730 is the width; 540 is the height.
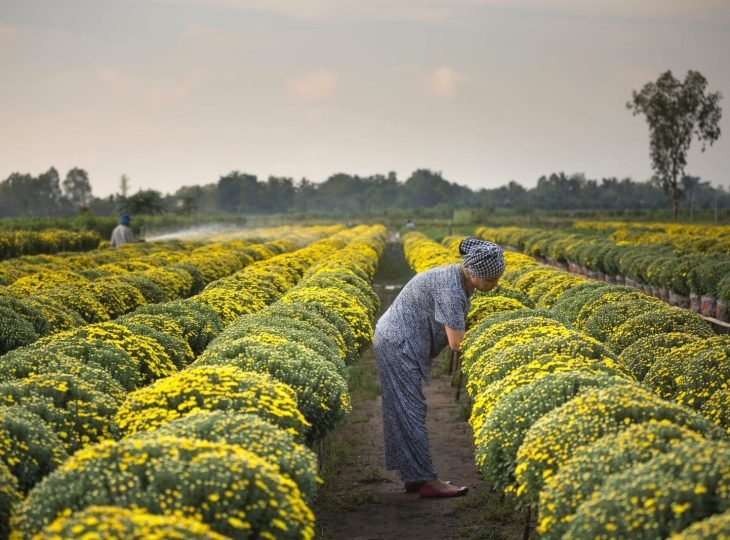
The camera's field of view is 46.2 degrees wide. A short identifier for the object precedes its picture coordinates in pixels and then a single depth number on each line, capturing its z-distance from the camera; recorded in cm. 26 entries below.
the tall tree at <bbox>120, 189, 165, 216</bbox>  7688
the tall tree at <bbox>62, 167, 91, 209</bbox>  15938
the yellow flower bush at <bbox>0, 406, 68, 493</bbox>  536
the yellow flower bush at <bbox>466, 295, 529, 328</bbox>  1139
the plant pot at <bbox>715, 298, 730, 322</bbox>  1764
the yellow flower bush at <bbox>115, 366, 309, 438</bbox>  599
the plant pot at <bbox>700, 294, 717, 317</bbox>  1850
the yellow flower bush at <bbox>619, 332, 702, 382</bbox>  877
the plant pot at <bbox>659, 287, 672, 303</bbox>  2088
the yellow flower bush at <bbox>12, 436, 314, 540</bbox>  428
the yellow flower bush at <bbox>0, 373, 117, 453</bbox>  612
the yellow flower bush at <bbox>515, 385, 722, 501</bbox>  535
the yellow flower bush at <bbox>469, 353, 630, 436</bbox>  708
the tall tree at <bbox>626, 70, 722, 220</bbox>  7588
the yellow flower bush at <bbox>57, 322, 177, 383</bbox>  859
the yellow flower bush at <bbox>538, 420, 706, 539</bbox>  478
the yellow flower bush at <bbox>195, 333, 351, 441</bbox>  730
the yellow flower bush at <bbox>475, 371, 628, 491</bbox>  626
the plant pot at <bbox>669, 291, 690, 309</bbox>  1989
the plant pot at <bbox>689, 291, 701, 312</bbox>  1915
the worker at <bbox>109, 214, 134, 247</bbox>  2969
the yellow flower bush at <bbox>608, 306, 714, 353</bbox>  985
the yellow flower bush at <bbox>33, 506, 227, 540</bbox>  365
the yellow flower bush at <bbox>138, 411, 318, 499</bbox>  501
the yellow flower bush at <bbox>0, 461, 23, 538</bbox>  484
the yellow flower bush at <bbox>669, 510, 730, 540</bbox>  356
